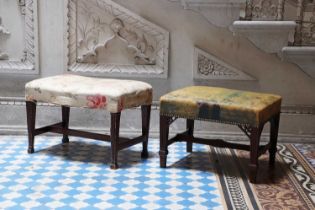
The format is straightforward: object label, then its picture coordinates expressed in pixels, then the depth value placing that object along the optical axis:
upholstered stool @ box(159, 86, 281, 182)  2.94
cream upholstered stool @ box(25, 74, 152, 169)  3.12
